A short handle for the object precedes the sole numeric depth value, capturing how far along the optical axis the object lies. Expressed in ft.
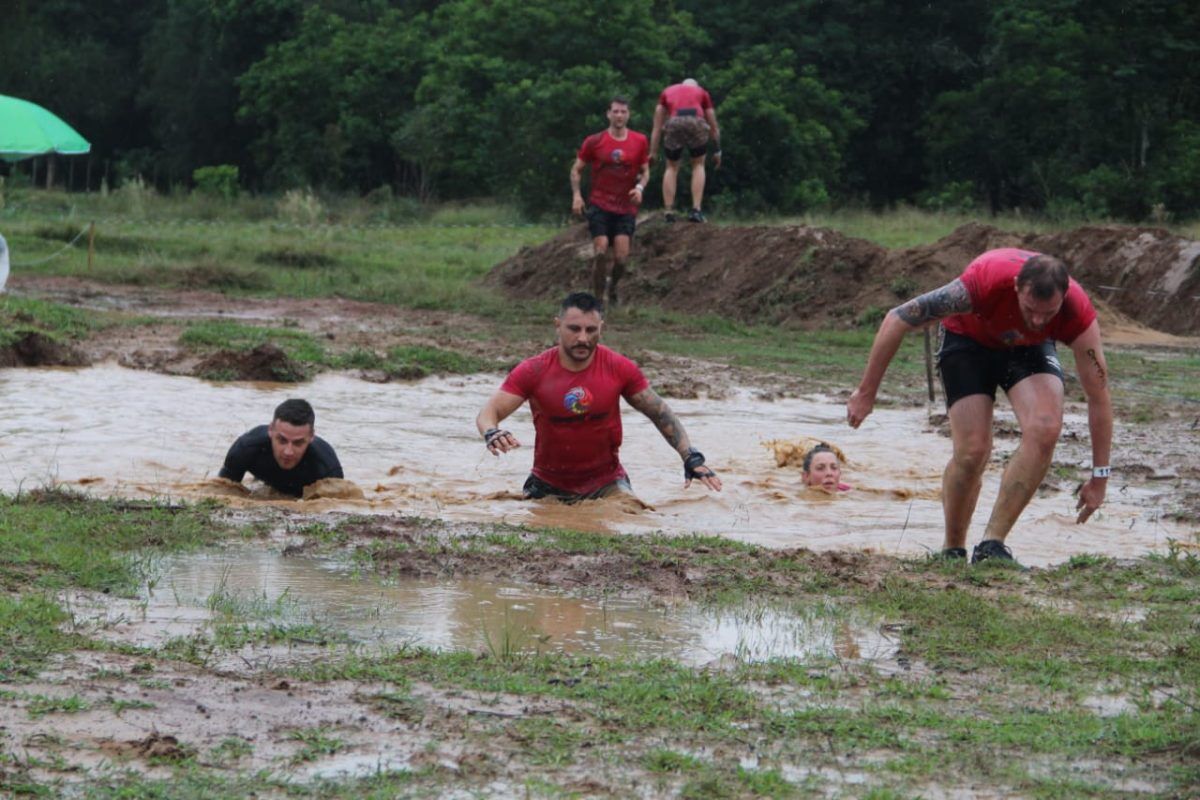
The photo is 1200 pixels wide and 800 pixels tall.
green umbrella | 91.09
